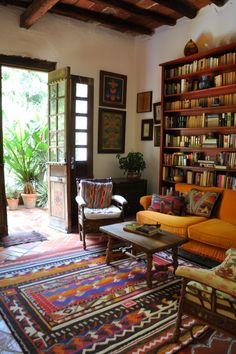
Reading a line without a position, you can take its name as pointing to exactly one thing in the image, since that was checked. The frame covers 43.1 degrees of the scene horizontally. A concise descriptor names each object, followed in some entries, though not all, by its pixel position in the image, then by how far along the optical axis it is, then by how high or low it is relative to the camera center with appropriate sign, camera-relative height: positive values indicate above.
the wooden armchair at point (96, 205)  3.82 -0.73
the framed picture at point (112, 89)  5.18 +1.12
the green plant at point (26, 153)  5.99 -0.03
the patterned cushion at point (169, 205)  3.80 -0.66
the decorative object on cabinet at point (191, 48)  4.33 +1.53
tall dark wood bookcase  3.95 +0.49
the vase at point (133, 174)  5.29 -0.37
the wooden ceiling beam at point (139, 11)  4.15 +2.08
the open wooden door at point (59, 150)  4.26 +0.03
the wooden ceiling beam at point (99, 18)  4.38 +2.09
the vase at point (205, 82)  4.10 +0.99
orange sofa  3.03 -0.80
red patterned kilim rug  2.01 -1.25
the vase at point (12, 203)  5.93 -1.03
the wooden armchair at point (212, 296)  1.74 -0.87
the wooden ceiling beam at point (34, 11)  3.54 +1.76
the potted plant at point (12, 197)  5.94 -0.92
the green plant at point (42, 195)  6.20 -0.89
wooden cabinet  4.93 -0.63
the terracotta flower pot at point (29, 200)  6.09 -0.98
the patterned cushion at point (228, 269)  1.80 -0.71
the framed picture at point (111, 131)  5.22 +0.39
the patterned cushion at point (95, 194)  4.18 -0.58
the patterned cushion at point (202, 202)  3.70 -0.61
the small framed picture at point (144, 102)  5.32 +0.93
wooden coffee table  2.71 -0.83
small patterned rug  3.91 -1.19
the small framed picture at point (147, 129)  5.34 +0.43
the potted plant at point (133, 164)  5.17 -0.19
